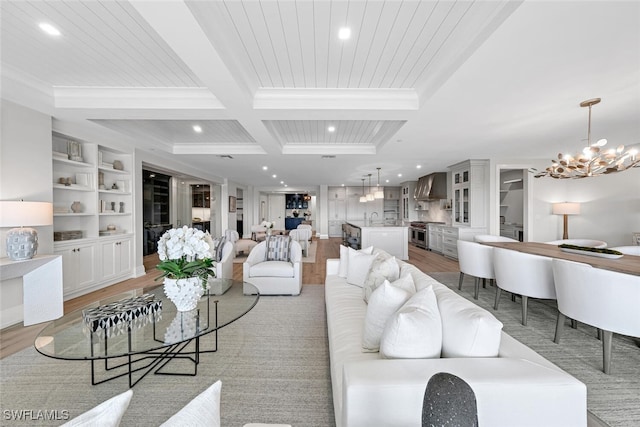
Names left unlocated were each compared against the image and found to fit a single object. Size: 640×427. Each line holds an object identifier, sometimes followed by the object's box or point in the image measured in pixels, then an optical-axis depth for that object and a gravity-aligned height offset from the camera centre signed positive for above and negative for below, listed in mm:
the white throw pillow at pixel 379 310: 1486 -575
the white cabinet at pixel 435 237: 7632 -791
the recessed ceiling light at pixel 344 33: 1966 +1384
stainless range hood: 8266 +802
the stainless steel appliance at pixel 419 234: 8523 -809
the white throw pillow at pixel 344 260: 3148 -605
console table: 2852 -909
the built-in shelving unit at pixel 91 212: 3736 -2
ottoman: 7105 -936
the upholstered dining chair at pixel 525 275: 2711 -695
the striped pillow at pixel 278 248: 4117 -587
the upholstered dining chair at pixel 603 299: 1875 -686
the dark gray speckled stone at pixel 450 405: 642 -492
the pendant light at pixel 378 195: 7831 +497
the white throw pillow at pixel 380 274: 2236 -548
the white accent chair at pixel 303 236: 7259 -704
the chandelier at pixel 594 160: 2965 +623
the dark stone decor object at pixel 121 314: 1796 -749
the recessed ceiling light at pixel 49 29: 1987 +1436
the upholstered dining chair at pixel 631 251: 3489 -545
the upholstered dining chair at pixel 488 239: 4562 -496
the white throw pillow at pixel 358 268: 2848 -634
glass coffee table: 1581 -805
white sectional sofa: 960 -658
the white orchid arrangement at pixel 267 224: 7663 -387
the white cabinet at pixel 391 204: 12094 +340
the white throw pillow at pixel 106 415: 504 -417
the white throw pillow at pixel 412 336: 1181 -580
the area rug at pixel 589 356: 1688 -1266
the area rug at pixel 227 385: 1620 -1259
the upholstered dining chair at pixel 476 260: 3471 -680
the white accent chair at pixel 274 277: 3748 -956
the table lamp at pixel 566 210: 5676 +16
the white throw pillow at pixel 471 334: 1187 -578
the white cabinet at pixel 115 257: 4242 -780
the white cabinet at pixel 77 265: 3607 -780
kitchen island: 6566 -683
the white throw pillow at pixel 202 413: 537 -440
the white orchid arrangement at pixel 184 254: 1918 -316
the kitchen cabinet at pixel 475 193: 6180 +434
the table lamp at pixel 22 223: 2648 -113
